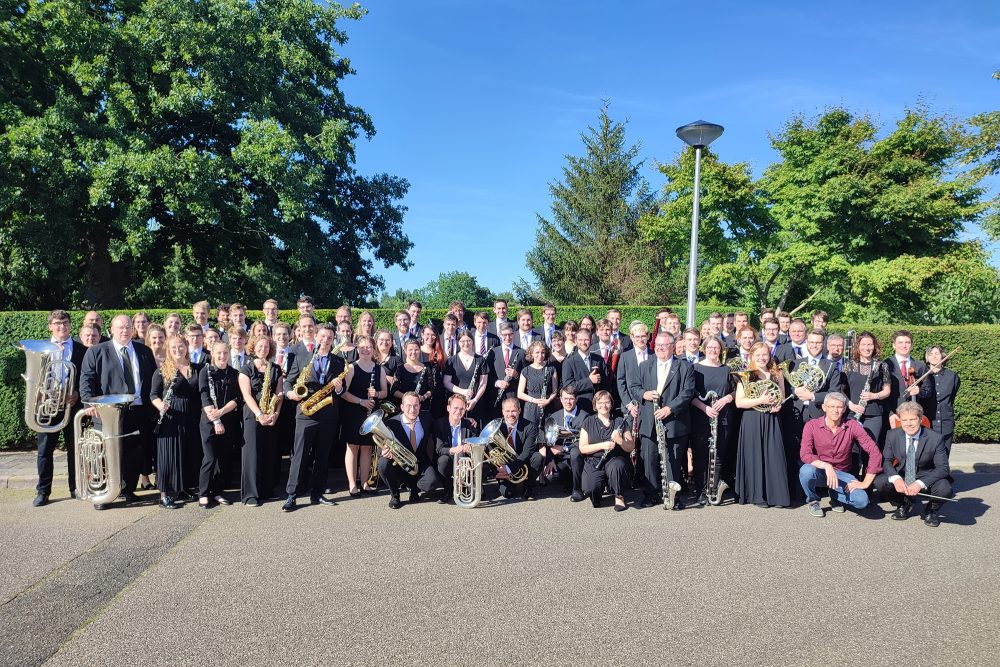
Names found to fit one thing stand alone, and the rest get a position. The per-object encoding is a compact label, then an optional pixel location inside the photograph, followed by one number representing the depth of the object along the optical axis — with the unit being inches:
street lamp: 356.5
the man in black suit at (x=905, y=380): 280.8
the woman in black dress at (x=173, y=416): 243.6
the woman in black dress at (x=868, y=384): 276.4
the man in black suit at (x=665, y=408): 253.0
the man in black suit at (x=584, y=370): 287.3
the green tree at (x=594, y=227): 1278.3
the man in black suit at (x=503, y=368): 304.8
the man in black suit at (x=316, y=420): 252.2
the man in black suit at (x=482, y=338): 321.7
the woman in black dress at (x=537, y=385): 284.8
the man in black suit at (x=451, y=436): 257.6
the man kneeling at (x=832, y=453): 237.6
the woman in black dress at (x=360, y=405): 267.9
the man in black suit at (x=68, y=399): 251.3
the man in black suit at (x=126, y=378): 249.4
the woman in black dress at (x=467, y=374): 294.3
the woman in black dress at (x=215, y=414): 244.7
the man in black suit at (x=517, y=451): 260.8
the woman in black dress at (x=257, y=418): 245.9
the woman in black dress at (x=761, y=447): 251.8
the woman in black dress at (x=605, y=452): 249.8
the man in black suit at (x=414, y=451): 250.2
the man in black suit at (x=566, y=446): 264.1
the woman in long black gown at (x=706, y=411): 259.0
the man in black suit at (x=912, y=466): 231.1
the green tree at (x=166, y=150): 634.2
